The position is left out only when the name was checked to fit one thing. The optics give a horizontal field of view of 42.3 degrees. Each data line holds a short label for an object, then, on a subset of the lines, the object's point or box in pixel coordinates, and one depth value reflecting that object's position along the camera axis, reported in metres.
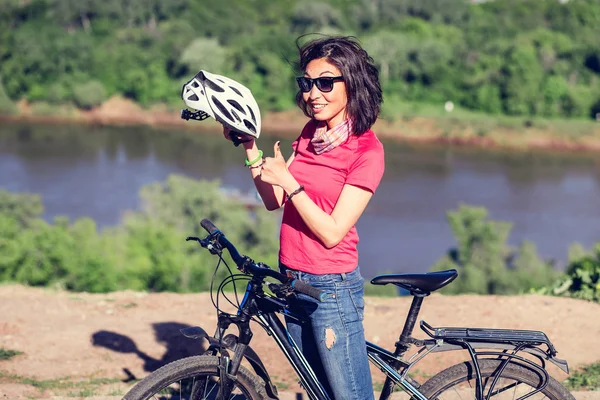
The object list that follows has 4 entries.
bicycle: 2.84
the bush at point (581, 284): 6.43
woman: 2.81
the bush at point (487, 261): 18.17
